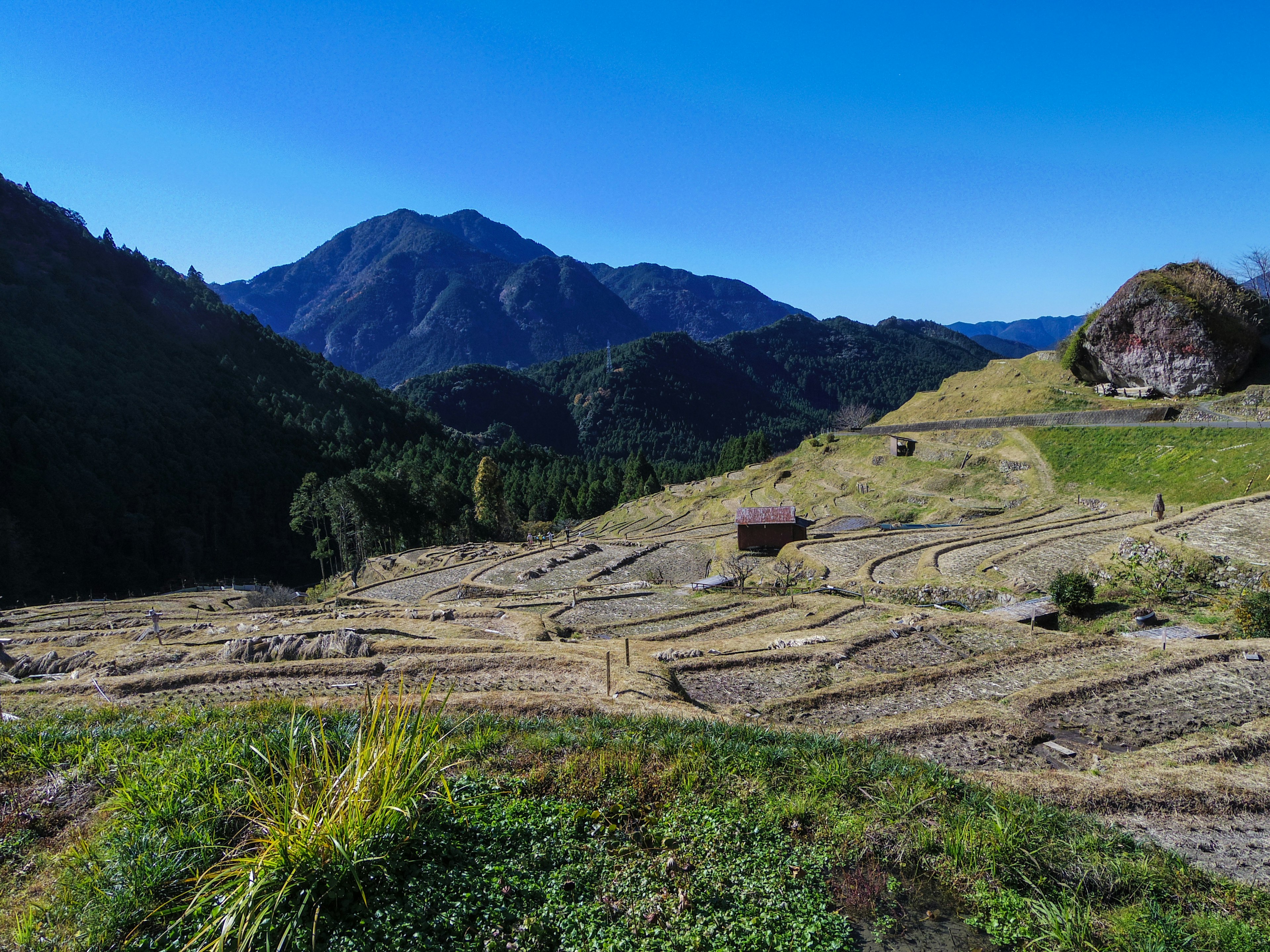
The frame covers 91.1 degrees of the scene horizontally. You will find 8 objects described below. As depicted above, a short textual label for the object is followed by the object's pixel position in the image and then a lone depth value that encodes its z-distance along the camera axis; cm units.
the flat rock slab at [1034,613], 2339
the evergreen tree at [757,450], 11725
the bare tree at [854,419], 10369
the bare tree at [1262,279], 7619
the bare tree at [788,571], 3494
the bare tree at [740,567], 3725
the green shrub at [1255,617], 1973
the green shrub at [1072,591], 2392
